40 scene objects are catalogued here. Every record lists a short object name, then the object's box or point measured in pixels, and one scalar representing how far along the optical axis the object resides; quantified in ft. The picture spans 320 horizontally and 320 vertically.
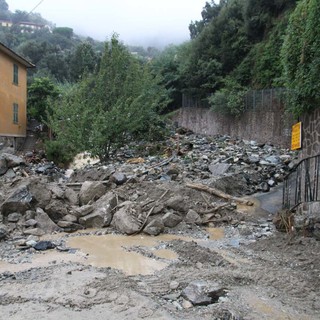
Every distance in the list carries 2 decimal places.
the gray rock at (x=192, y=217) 35.35
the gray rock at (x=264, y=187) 47.65
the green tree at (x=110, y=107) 61.52
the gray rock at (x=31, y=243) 27.63
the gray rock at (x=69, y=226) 33.47
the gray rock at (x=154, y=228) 31.52
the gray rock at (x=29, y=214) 33.91
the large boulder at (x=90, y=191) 38.99
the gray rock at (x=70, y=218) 34.61
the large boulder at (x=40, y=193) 36.58
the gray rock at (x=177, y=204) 36.45
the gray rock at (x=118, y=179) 43.65
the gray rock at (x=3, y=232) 29.64
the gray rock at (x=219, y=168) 51.26
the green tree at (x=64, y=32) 270.87
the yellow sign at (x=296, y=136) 30.77
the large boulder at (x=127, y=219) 31.83
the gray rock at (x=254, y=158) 55.25
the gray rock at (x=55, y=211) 35.50
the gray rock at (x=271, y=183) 48.75
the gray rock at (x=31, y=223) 32.81
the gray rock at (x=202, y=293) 16.21
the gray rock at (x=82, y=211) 35.26
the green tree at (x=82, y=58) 138.51
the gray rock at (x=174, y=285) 17.92
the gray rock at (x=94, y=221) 34.09
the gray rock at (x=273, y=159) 55.57
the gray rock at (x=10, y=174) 57.33
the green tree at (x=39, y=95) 97.30
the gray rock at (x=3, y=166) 59.16
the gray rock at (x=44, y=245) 26.91
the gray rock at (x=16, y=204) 34.76
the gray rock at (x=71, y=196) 38.88
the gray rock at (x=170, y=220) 33.49
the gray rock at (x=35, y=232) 31.22
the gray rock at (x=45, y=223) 32.81
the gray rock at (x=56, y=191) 38.42
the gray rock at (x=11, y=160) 60.43
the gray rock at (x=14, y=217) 33.71
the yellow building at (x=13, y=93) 80.18
